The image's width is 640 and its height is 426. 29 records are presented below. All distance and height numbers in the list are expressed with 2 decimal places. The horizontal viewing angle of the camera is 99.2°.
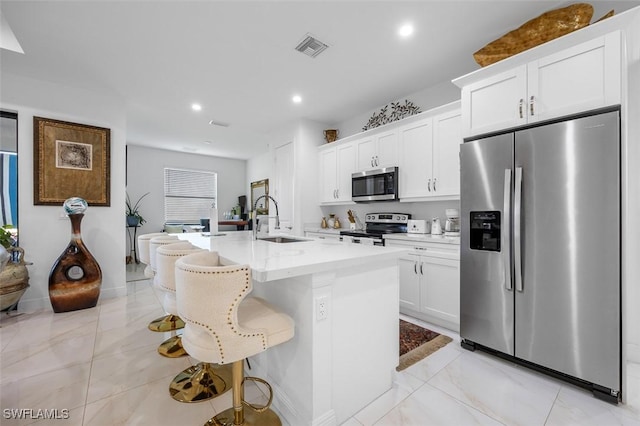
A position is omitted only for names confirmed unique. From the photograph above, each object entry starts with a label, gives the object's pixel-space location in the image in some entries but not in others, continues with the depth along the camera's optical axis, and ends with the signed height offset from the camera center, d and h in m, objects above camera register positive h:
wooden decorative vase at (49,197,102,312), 3.17 -0.75
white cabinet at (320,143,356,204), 4.32 +0.66
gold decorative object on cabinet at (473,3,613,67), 1.99 +1.42
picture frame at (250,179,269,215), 7.17 +0.57
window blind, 7.14 +0.48
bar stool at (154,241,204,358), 1.79 -0.37
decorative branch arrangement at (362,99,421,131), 3.69 +1.40
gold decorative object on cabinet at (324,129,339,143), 4.81 +1.35
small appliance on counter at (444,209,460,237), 3.06 -0.12
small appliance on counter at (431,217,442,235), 3.15 -0.18
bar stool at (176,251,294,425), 1.17 -0.50
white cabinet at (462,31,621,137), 1.73 +0.90
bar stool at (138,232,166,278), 2.66 -0.40
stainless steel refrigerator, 1.67 -0.26
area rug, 2.21 -1.19
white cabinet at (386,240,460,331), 2.65 -0.76
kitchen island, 1.39 -0.66
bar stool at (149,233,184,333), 2.31 -1.12
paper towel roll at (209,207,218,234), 3.17 -0.11
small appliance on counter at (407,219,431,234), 3.30 -0.19
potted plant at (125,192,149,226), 6.20 -0.05
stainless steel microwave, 3.57 +0.37
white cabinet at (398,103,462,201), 2.99 +0.63
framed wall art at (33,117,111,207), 3.31 +0.63
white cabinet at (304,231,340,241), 4.15 -0.38
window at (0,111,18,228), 3.27 +0.49
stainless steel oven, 3.50 -0.23
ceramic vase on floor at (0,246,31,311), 2.90 -0.75
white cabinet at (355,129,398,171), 3.65 +0.86
